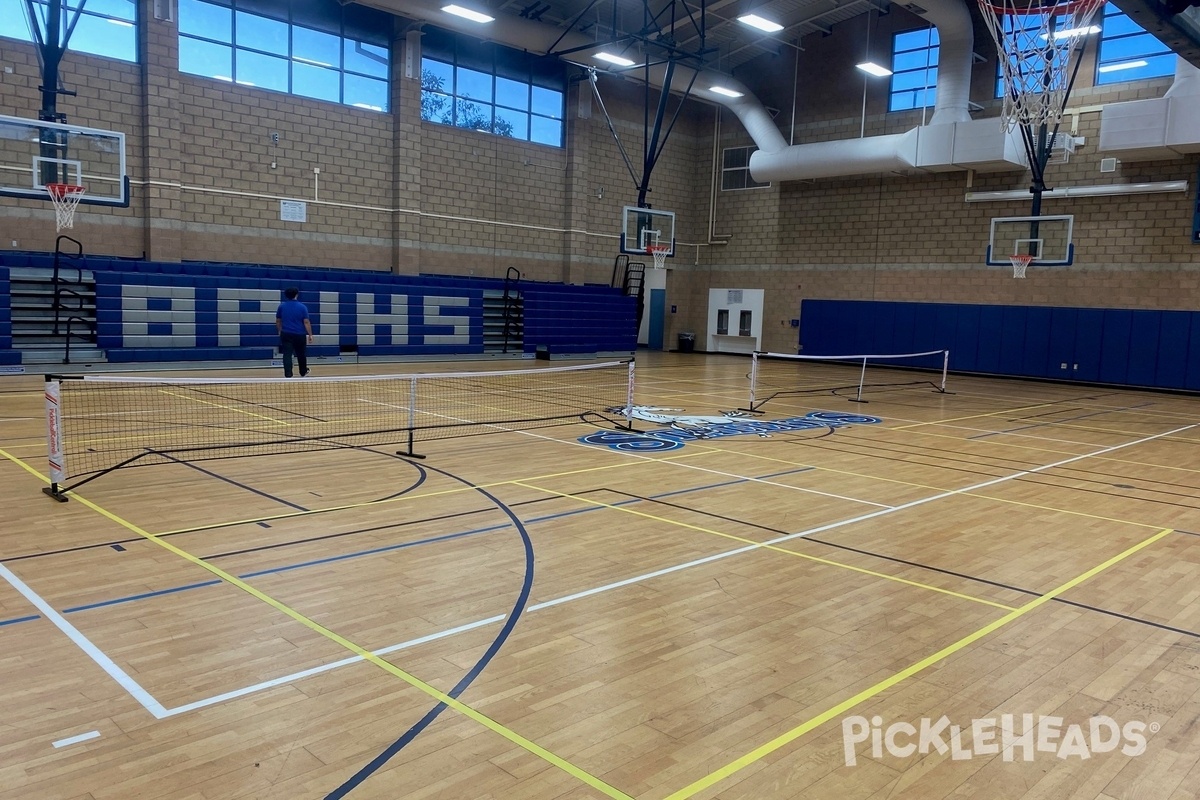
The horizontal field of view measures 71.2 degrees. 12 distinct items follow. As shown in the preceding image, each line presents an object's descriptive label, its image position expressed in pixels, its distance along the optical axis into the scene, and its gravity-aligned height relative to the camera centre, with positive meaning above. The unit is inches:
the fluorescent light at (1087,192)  856.9 +154.7
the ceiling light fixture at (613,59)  916.0 +290.2
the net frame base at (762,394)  570.6 -58.8
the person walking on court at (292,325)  604.7 -13.4
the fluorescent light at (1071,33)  573.6 +210.3
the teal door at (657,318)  1301.7 +2.4
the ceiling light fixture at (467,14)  814.1 +294.9
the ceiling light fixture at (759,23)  840.3 +305.1
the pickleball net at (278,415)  363.9 -64.0
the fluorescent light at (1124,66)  862.5 +280.8
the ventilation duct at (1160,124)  791.1 +206.9
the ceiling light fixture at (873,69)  954.7 +295.0
